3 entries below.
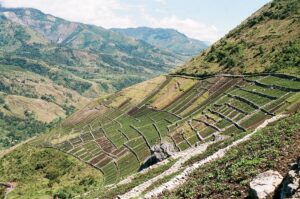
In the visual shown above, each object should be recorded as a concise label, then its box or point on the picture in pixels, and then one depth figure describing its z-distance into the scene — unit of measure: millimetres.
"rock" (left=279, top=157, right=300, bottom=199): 25934
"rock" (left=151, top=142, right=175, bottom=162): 99500
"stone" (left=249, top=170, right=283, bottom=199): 31016
